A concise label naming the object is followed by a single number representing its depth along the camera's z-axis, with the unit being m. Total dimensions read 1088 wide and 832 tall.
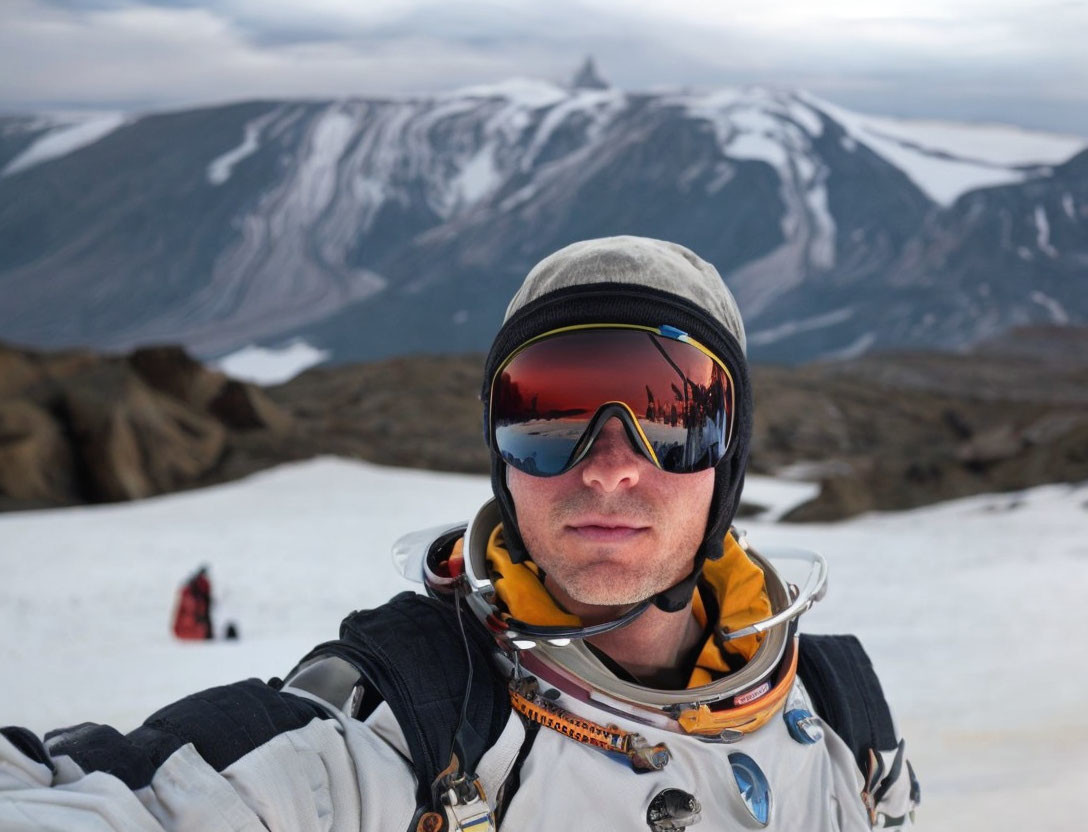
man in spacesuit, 1.21
